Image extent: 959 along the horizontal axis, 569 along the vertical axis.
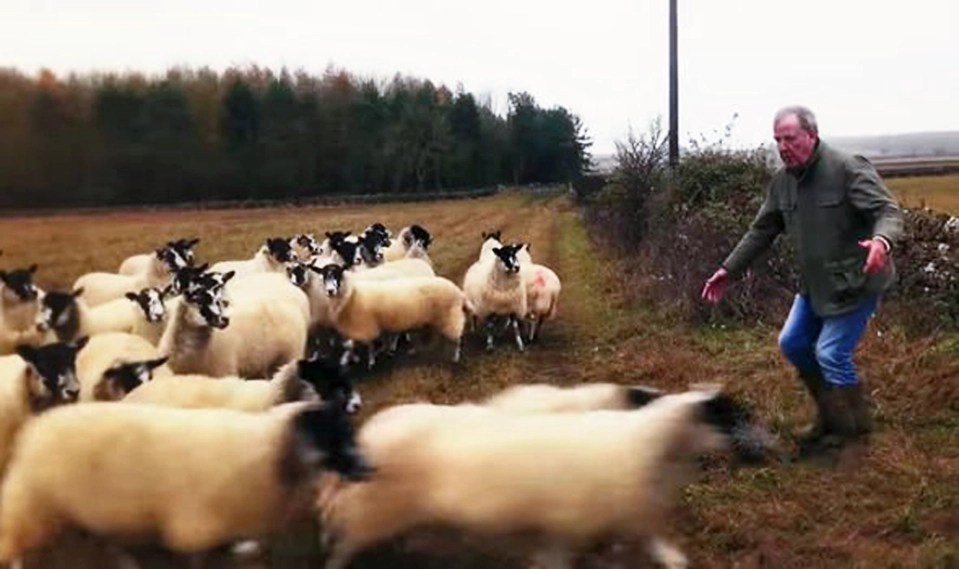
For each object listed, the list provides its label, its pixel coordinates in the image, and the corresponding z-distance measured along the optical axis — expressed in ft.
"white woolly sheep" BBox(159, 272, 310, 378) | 17.06
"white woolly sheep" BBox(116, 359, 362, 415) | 13.70
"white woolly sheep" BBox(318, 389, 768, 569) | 12.71
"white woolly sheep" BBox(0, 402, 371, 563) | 11.90
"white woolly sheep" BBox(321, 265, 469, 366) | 22.39
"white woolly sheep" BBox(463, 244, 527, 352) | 23.26
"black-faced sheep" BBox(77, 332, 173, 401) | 13.05
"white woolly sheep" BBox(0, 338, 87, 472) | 12.22
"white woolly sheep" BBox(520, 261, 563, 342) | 21.81
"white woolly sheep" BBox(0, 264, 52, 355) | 11.24
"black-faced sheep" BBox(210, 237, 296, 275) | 16.37
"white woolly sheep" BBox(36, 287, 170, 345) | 12.14
